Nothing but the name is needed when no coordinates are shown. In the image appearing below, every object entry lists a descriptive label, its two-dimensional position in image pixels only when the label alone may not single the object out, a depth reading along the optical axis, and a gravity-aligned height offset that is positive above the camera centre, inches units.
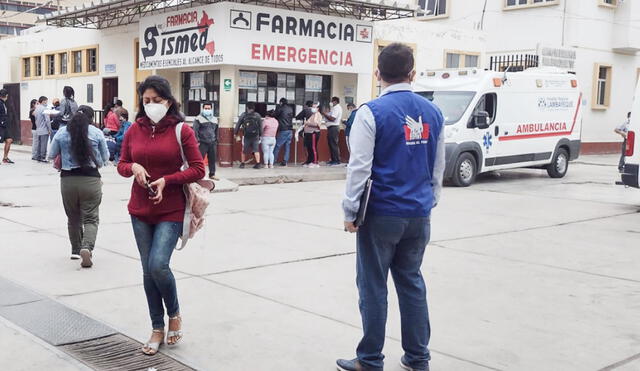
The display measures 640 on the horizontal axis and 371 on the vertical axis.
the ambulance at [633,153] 456.8 -23.6
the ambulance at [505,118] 613.9 -4.3
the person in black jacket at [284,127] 712.4 -21.1
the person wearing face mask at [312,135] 726.5 -29.2
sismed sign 671.8 +65.7
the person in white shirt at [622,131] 681.6 -15.3
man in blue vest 157.2 -19.5
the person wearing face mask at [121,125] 729.6 -24.1
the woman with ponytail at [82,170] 274.1 -27.3
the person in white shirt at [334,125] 748.6 -18.4
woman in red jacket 178.1 -20.2
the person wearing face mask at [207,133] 602.5 -24.8
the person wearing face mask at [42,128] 759.4 -31.2
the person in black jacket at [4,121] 687.7 -22.7
